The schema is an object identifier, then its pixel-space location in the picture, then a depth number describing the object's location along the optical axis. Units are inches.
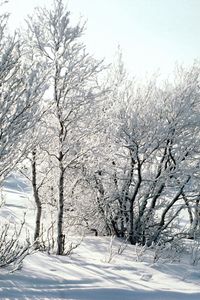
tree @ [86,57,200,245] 488.4
